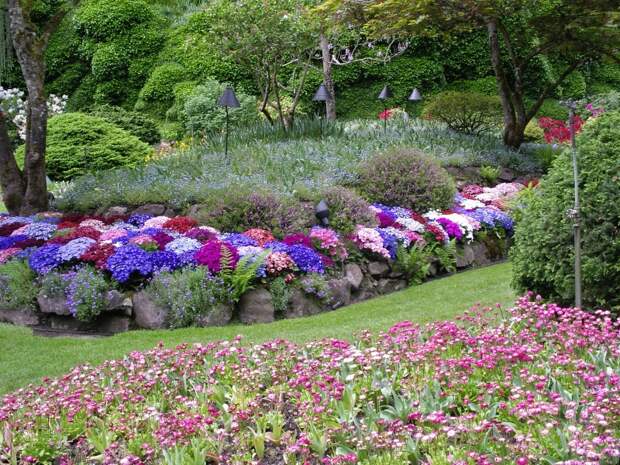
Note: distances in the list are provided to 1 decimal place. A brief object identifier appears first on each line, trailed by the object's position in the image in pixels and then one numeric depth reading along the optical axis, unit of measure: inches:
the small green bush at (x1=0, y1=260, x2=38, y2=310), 277.9
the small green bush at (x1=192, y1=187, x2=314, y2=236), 327.3
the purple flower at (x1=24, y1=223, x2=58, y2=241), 324.8
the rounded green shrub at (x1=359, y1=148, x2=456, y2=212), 388.2
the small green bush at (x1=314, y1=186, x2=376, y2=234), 336.8
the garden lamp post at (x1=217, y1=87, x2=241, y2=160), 428.2
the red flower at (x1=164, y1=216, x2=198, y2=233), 325.4
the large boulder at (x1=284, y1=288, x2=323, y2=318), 280.7
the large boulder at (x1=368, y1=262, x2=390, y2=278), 323.3
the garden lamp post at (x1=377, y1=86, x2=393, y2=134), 519.4
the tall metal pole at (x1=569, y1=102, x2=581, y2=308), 173.6
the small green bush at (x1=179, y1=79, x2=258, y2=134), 681.6
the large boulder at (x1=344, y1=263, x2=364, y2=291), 307.6
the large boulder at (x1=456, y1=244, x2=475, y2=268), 356.3
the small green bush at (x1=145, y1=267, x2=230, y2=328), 262.5
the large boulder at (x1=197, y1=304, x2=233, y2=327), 263.9
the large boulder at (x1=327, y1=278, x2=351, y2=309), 293.0
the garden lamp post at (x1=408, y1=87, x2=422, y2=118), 569.7
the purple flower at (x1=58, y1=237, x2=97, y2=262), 289.3
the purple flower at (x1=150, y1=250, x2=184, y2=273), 282.7
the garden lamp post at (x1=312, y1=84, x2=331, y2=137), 535.1
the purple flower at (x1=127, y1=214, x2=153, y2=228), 352.9
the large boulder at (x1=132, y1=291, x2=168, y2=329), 266.2
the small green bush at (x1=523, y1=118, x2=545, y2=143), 689.6
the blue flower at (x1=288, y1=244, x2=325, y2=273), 292.2
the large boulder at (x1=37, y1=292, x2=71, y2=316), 271.7
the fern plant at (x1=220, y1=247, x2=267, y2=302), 270.5
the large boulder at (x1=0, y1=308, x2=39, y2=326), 277.0
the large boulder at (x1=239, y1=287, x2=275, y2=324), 273.6
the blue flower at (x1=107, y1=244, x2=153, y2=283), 276.2
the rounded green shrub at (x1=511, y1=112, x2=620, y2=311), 184.7
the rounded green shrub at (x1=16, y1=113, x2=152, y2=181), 566.6
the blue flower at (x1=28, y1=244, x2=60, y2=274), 285.4
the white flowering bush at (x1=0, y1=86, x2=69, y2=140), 742.7
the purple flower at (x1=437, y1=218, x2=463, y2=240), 360.8
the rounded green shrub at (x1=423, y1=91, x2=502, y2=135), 565.6
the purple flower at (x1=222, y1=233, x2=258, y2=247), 301.3
